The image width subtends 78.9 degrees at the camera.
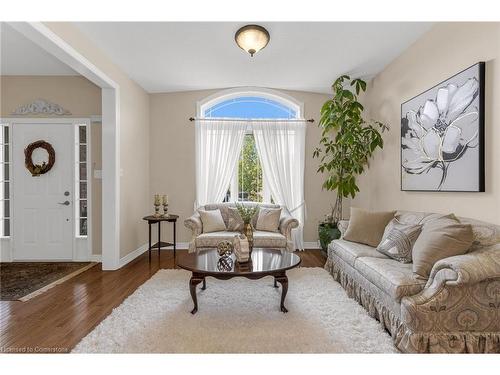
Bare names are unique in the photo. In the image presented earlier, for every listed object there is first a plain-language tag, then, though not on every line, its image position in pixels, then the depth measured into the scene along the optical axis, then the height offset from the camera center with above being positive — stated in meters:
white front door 4.68 -0.18
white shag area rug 2.18 -1.15
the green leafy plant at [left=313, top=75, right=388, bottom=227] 4.38 +0.71
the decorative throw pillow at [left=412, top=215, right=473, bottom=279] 2.30 -0.46
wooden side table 4.68 -0.52
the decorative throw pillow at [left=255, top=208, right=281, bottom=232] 4.53 -0.52
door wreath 4.63 +0.42
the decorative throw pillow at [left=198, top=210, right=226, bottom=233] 4.45 -0.52
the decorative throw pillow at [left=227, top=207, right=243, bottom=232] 4.60 -0.54
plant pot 4.62 -0.73
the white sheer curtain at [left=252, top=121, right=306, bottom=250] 5.39 +0.47
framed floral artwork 2.63 +0.50
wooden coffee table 2.67 -0.75
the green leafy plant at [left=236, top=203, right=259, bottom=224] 3.29 -0.32
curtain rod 5.38 +1.19
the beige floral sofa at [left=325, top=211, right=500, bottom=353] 1.99 -0.82
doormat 3.33 -1.17
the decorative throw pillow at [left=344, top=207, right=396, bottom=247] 3.44 -0.48
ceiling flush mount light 3.32 +1.67
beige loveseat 4.10 -0.69
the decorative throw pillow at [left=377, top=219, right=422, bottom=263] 2.79 -0.54
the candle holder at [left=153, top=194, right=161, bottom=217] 4.90 -0.29
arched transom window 5.58 +1.29
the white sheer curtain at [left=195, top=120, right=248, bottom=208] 5.40 +0.55
